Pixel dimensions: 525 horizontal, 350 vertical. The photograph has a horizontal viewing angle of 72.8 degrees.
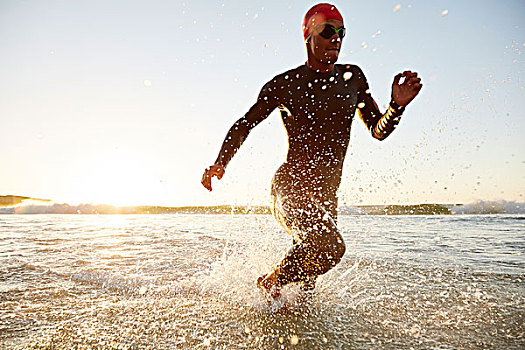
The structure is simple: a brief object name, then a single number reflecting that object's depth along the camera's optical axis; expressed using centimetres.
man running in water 261
